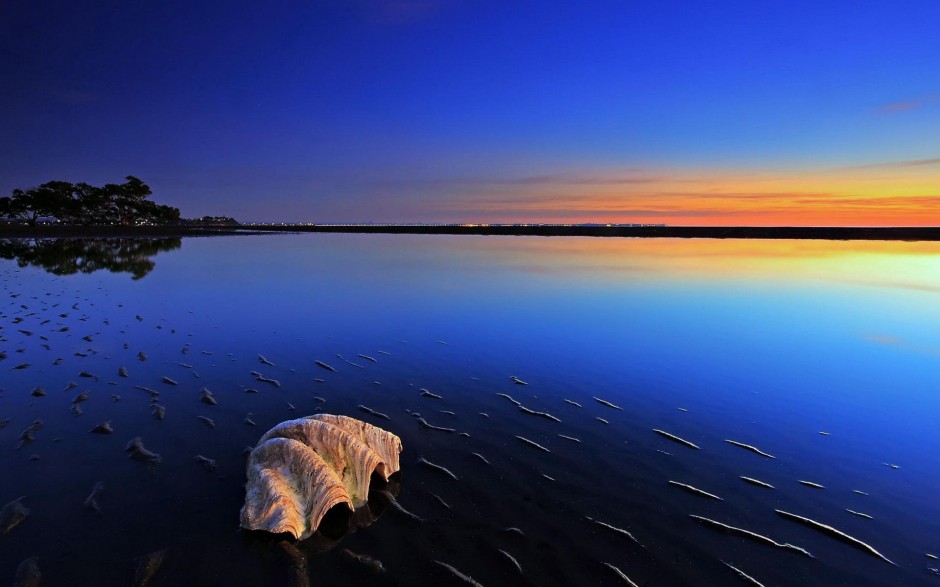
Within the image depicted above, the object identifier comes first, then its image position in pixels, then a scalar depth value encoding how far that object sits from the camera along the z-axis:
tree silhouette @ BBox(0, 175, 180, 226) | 99.06
